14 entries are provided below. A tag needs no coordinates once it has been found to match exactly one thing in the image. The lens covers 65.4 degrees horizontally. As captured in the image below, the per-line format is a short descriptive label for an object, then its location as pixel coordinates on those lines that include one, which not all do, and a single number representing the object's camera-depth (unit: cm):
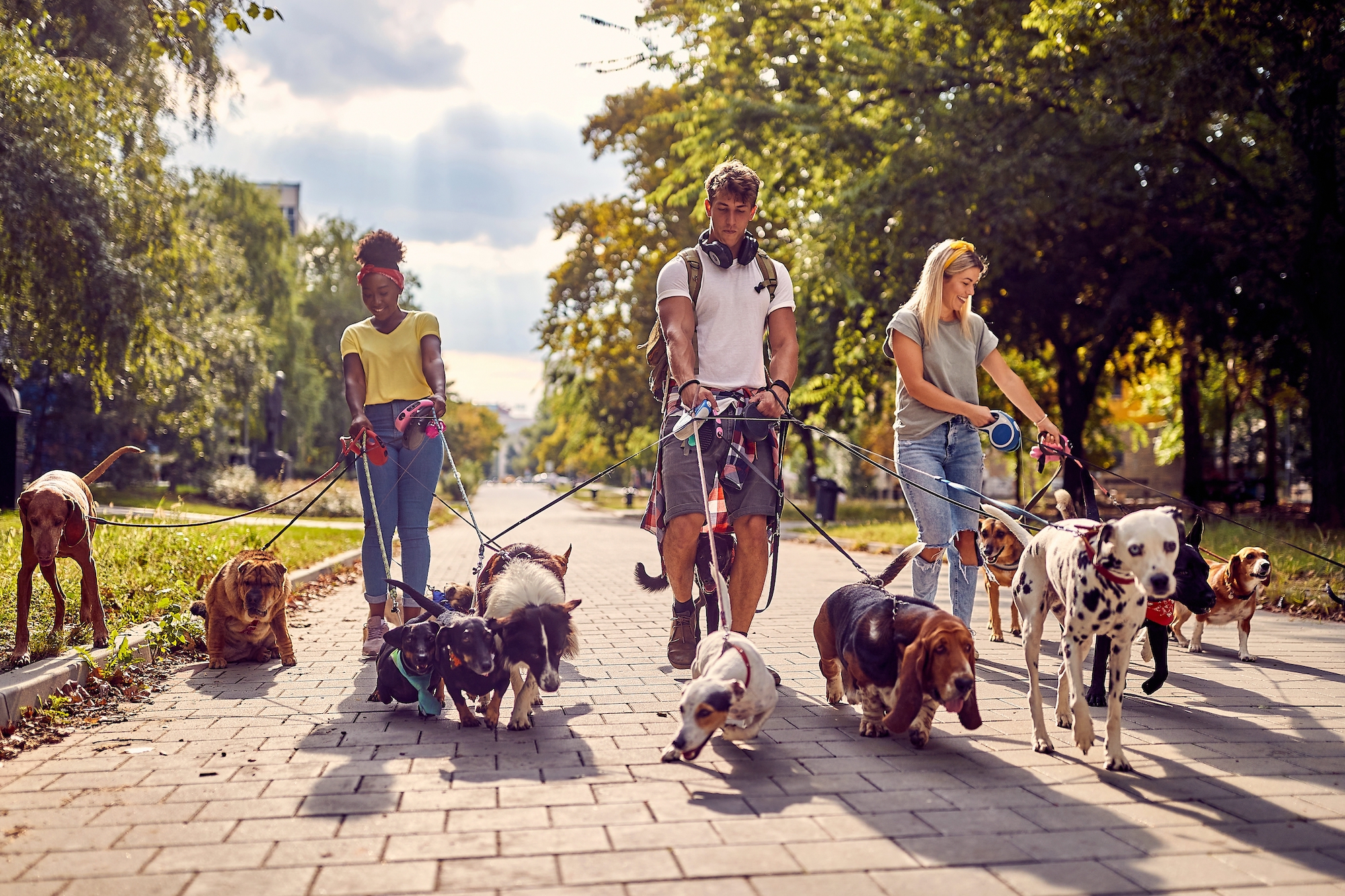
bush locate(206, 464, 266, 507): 2525
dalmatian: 366
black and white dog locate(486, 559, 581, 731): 456
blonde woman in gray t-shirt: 583
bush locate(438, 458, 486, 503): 4928
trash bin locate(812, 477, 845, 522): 2570
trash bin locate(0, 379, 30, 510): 1556
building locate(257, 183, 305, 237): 9256
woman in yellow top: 647
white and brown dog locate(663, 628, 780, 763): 388
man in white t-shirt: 540
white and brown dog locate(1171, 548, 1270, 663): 632
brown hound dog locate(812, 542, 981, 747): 391
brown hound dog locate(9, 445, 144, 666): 567
